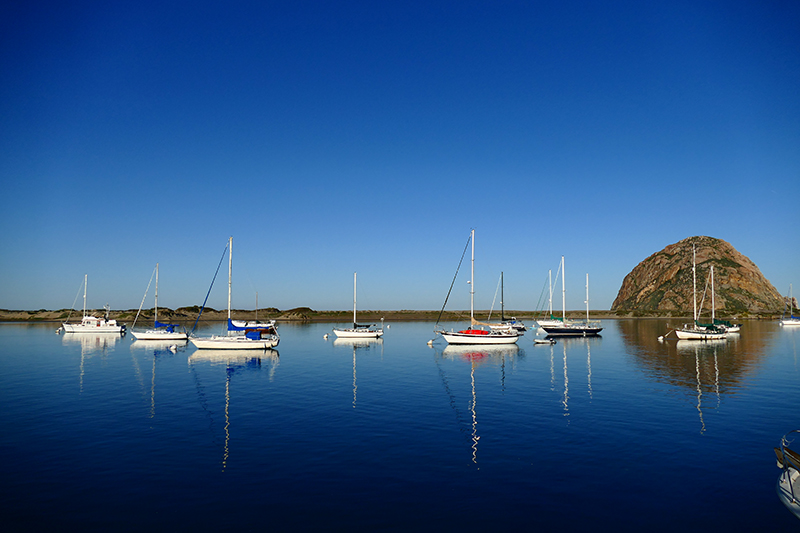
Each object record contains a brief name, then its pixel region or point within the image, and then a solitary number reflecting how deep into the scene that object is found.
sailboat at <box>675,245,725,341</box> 73.94
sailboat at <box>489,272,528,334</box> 74.94
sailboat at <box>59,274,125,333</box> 92.31
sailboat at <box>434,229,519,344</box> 67.31
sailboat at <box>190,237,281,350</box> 59.50
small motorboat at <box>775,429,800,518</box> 12.30
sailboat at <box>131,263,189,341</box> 75.19
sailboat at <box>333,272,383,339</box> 83.81
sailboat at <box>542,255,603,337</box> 88.62
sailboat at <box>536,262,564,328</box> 93.90
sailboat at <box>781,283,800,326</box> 121.18
